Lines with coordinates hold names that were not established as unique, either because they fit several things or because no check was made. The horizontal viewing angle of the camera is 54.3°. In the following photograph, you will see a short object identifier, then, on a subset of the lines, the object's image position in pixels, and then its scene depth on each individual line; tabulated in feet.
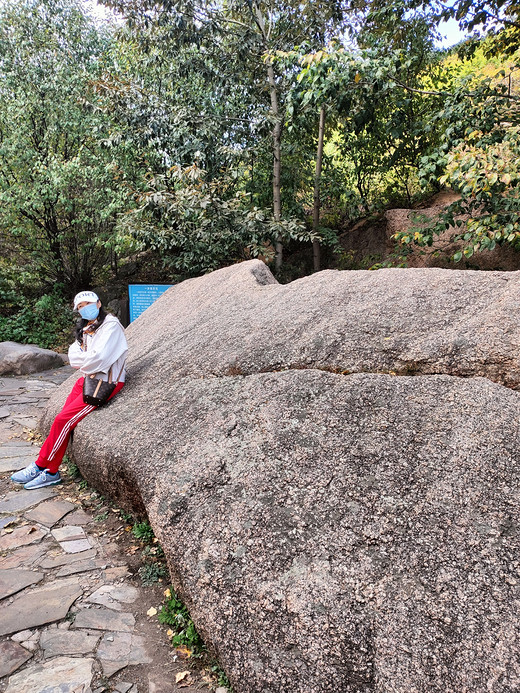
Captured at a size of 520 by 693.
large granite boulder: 6.42
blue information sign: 30.96
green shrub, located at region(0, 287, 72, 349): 38.58
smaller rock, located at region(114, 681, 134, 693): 7.37
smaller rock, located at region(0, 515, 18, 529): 12.54
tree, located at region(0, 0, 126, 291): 36.27
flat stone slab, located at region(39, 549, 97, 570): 10.75
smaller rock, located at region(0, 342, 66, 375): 30.22
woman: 14.42
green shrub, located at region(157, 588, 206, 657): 8.27
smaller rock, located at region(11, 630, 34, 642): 8.42
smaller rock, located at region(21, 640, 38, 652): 8.18
